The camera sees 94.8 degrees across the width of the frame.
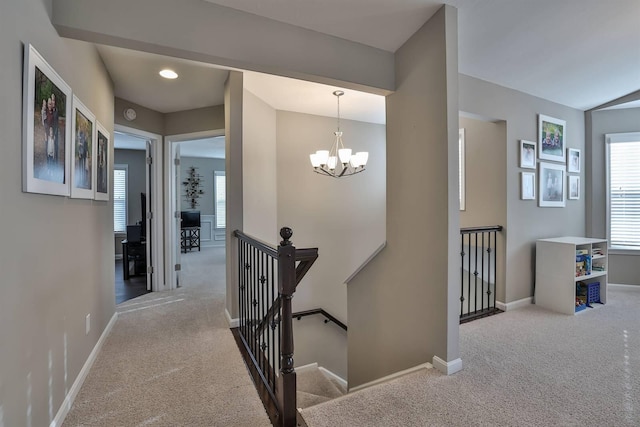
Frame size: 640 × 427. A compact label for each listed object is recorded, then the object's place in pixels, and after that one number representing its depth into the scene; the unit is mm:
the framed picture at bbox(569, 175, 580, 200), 3766
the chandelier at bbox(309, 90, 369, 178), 3463
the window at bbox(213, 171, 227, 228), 8664
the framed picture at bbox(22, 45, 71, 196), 1271
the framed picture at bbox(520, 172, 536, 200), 3262
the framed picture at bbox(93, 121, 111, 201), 2309
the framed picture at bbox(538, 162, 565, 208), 3436
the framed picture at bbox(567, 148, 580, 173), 3740
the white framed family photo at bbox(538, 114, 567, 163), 3430
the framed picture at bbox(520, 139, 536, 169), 3256
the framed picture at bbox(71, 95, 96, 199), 1802
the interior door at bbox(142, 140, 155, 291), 3916
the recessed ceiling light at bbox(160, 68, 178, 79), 2715
